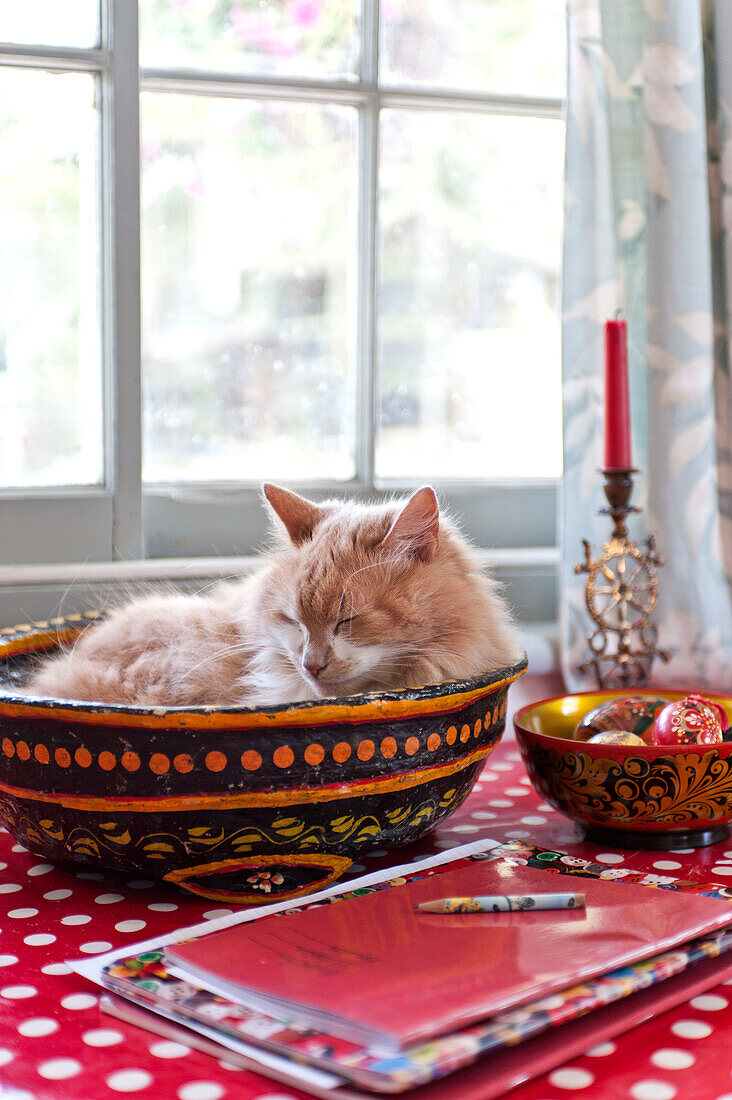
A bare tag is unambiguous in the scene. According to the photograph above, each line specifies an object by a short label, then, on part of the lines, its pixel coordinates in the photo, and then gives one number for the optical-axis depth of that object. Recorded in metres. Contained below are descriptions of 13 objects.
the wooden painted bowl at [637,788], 0.93
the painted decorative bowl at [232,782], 0.78
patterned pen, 0.78
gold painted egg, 1.01
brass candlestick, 1.43
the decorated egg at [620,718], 1.09
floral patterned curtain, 1.60
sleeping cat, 0.96
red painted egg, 0.99
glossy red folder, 0.61
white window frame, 1.58
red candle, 1.37
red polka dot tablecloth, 0.59
